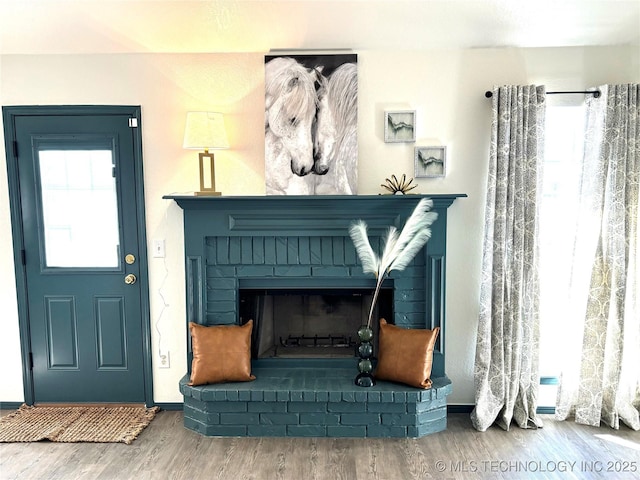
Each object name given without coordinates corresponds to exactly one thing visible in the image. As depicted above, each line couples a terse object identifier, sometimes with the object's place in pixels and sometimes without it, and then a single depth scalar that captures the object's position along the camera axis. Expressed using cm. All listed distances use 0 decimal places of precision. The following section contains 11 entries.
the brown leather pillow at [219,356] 287
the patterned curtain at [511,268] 285
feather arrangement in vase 283
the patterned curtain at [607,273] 283
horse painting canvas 297
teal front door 308
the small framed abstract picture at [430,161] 302
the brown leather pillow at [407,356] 281
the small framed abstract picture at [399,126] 300
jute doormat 284
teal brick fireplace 281
